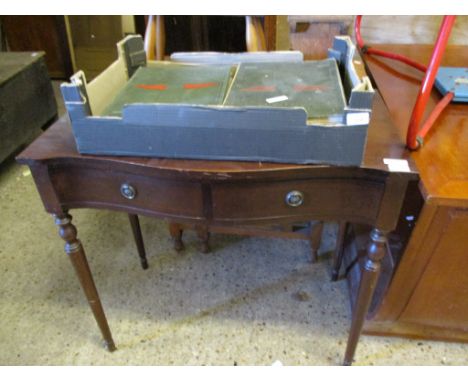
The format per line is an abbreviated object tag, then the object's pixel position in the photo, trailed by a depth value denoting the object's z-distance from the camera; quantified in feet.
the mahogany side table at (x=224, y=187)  2.20
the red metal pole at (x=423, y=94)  2.38
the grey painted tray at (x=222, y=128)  2.04
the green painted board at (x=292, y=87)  2.29
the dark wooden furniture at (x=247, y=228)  4.22
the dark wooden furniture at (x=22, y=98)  5.76
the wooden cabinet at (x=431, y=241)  2.56
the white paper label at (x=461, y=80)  3.49
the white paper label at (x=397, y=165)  2.15
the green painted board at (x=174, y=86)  2.40
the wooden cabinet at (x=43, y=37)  8.70
